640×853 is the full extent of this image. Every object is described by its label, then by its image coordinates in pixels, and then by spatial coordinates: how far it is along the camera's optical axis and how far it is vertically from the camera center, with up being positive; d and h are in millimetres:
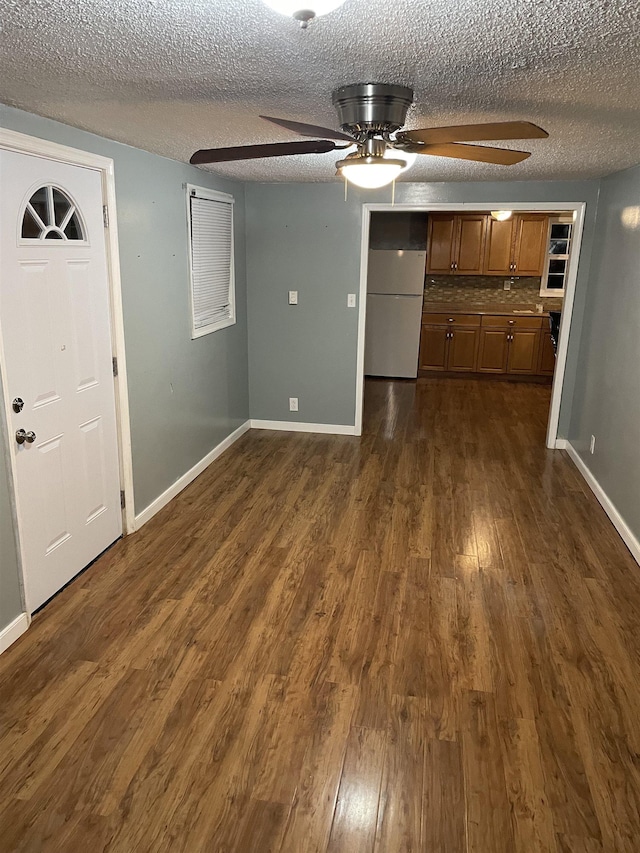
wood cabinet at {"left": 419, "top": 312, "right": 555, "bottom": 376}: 7930 -926
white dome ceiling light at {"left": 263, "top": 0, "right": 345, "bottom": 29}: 1302 +531
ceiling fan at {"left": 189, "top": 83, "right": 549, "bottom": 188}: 2082 +427
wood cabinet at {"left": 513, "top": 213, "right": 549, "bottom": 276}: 7824 +352
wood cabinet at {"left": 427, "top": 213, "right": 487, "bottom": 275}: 7910 +327
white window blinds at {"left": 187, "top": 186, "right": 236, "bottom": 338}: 4434 +21
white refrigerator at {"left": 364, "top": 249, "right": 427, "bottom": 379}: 7832 -540
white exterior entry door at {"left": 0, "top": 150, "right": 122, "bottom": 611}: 2629 -475
